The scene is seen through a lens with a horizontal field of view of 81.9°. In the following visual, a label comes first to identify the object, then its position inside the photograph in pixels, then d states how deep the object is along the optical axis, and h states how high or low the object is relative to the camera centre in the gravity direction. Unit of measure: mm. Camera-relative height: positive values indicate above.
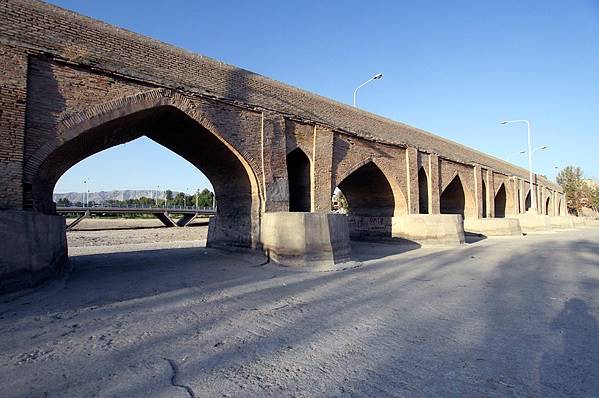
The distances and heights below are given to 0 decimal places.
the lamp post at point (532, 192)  27555 +1459
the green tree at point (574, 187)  50406 +3269
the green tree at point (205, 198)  86175 +3685
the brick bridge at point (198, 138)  6031 +1988
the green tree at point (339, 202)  51588 +1524
